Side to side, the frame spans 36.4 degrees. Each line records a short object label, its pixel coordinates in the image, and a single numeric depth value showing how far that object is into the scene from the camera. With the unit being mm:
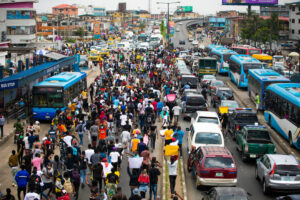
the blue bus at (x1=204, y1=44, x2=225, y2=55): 63344
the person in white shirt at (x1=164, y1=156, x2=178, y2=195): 14164
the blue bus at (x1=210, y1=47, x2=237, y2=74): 52344
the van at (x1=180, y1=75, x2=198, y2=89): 37188
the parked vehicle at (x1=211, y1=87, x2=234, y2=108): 31828
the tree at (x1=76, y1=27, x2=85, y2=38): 138750
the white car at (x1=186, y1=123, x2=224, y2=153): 17656
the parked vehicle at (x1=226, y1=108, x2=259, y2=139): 23202
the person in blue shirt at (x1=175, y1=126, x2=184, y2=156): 18444
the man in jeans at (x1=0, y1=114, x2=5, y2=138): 22053
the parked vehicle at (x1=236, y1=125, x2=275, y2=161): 18556
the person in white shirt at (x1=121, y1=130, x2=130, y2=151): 17688
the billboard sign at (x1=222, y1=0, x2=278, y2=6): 114894
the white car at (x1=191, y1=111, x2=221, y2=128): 21812
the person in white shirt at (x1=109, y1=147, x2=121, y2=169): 15016
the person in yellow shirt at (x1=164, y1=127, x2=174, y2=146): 18500
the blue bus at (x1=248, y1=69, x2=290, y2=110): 30203
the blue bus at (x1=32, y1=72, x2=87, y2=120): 26203
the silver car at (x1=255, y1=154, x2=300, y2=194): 14289
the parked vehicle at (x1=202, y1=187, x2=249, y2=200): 11500
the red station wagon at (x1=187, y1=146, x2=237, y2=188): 14656
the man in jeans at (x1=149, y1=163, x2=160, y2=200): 13461
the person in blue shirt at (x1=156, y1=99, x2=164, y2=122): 26266
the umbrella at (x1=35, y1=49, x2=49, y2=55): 37397
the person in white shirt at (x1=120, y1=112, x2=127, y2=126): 21453
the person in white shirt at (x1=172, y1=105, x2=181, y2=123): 25662
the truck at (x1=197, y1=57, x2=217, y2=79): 46438
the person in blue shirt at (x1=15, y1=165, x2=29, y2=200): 13570
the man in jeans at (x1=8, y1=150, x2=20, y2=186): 15071
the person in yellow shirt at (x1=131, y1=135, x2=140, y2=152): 16609
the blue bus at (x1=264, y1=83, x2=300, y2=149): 21125
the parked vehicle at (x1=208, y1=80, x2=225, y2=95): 36438
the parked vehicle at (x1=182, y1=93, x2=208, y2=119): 27609
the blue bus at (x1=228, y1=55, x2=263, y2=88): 41312
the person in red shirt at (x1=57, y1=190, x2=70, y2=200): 11727
